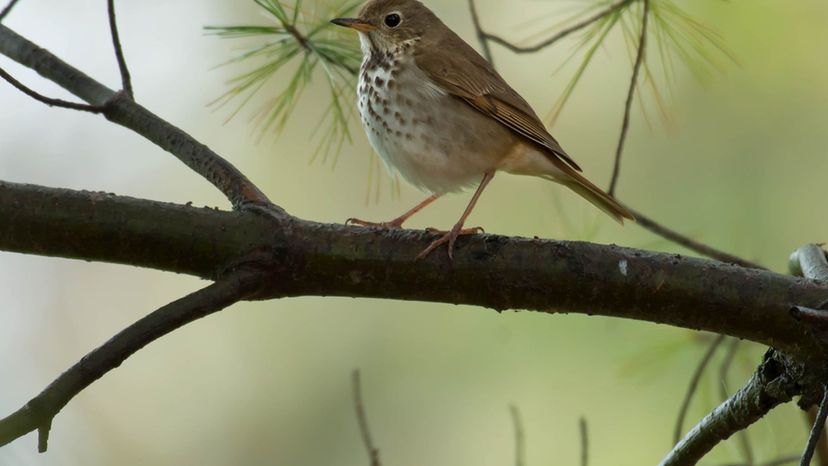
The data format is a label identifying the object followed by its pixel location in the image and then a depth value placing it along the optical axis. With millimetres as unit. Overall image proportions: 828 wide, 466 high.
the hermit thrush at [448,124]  6770
